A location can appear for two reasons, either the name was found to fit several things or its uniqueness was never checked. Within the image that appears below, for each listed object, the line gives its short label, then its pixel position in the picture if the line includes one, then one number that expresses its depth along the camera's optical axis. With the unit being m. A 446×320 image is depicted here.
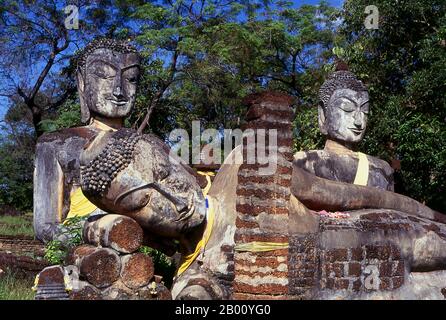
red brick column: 4.43
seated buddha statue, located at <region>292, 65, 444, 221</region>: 6.69
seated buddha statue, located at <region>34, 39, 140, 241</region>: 6.78
